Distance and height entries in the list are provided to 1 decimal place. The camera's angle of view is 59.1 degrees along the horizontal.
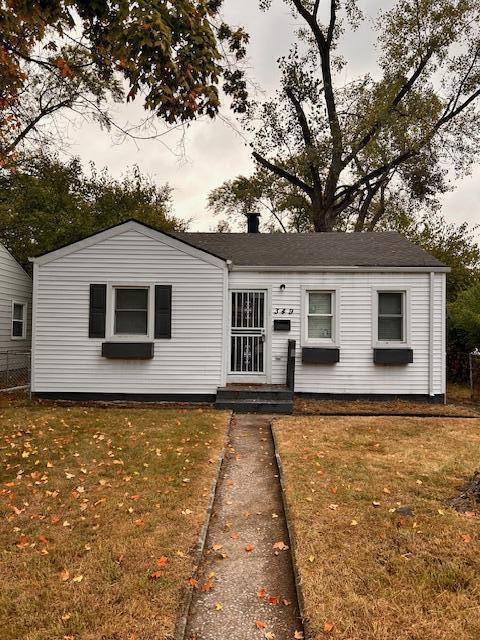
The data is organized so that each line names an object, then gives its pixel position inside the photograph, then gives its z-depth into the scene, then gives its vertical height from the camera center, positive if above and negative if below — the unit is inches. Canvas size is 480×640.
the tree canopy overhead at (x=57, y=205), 673.0 +223.6
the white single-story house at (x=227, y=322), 385.7 +8.9
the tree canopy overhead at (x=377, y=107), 774.5 +438.9
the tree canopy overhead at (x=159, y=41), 156.1 +113.7
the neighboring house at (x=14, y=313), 565.3 +22.1
